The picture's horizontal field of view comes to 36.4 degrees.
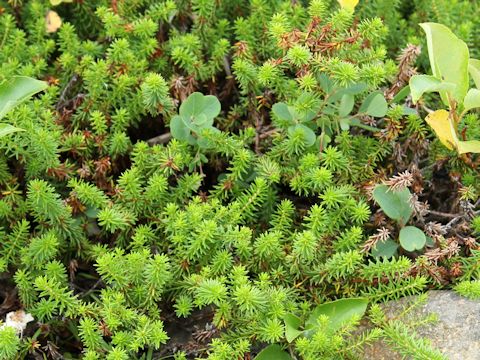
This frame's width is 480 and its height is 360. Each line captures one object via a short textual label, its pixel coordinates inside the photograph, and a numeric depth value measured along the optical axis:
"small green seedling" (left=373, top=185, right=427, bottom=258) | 2.12
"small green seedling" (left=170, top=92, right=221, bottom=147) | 2.28
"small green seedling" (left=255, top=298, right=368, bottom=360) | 1.95
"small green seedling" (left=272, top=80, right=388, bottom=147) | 2.24
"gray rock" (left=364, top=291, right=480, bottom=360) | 1.96
